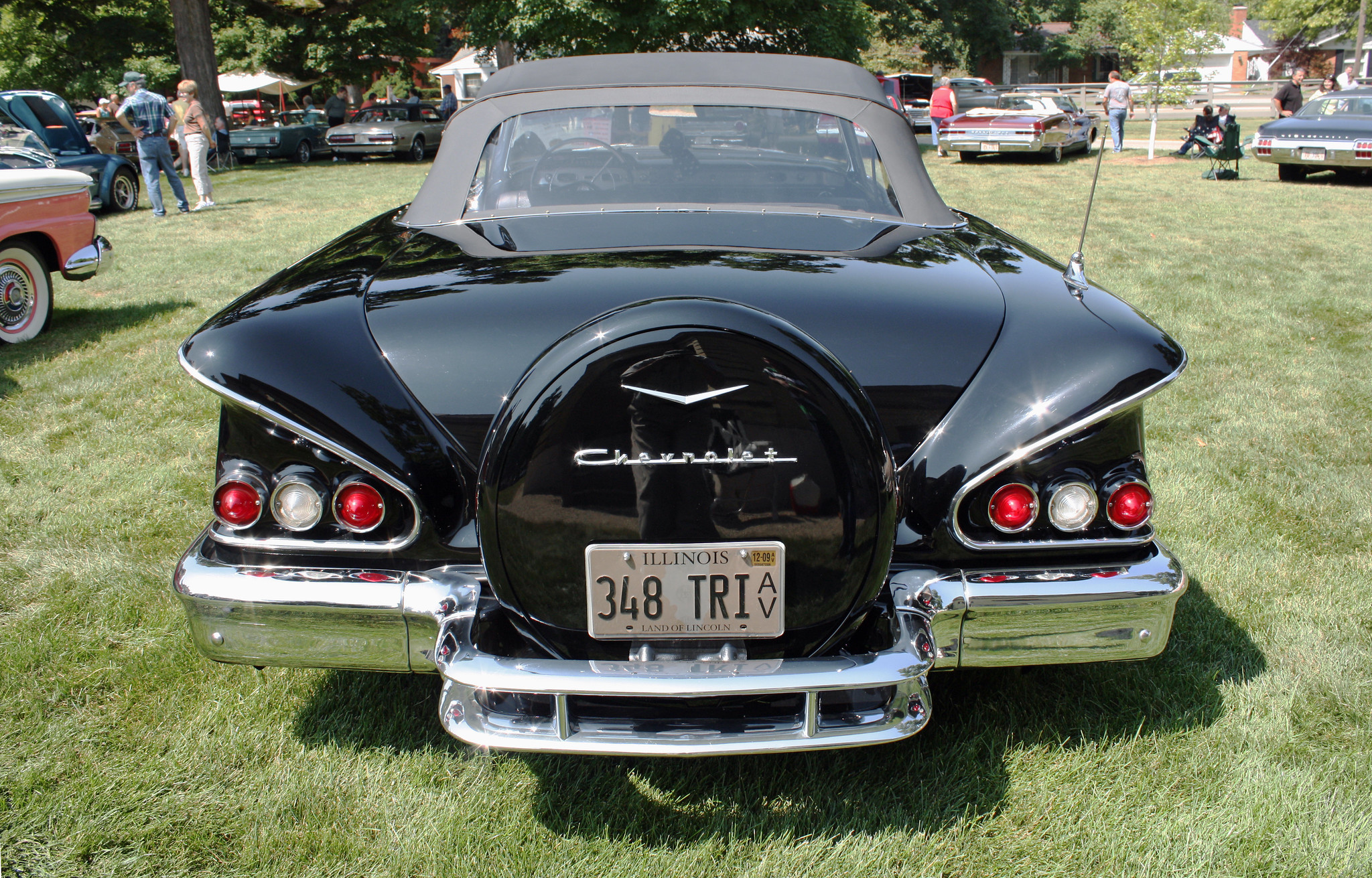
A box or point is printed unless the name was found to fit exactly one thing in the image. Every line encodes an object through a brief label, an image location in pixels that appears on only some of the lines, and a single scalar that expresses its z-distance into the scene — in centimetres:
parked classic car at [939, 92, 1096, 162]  1848
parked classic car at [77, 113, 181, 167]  1845
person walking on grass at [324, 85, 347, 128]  2839
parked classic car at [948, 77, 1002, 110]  2569
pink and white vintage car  585
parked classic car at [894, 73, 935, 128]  3253
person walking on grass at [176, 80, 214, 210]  1291
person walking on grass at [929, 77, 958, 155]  2083
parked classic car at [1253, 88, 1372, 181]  1387
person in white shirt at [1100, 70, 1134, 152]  1911
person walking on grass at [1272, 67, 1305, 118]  1764
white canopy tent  3969
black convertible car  170
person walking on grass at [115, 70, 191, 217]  1202
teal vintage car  2256
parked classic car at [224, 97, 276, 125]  3647
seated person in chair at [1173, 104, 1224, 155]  1733
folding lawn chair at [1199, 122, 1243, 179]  1548
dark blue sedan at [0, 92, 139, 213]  1260
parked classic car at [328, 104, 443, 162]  2236
